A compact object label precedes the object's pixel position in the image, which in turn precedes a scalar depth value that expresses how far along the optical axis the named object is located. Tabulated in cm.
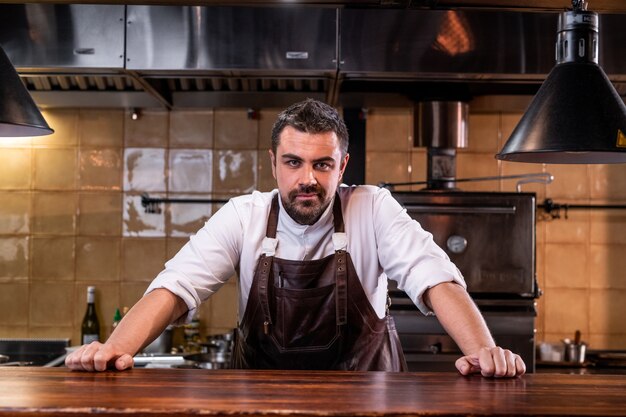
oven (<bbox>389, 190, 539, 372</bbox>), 354
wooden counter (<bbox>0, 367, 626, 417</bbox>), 142
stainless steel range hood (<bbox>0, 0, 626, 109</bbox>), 338
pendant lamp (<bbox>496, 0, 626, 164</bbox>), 205
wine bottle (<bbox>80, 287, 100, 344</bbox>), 400
